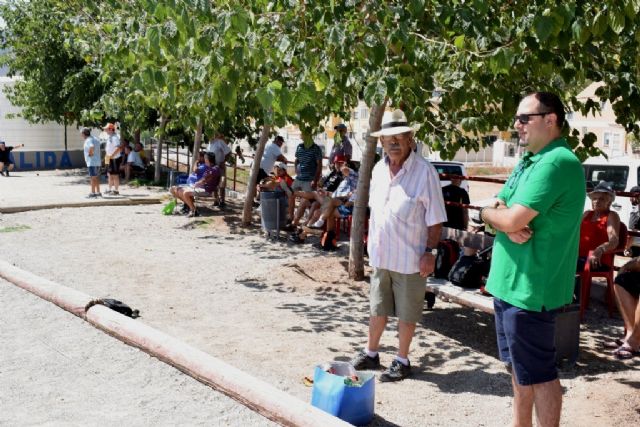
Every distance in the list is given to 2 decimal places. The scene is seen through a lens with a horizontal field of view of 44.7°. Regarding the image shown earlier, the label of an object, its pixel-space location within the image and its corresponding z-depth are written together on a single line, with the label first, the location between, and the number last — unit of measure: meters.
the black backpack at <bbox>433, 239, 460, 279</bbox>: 7.04
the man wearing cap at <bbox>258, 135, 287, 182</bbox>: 15.42
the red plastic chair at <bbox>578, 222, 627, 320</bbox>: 6.99
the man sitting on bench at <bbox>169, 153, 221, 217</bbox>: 13.98
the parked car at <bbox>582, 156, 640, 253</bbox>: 12.50
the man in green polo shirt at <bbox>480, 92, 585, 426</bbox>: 3.55
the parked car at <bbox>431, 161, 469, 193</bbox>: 16.03
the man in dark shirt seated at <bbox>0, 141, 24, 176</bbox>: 24.95
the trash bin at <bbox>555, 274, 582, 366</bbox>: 5.40
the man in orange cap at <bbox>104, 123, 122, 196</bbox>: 17.00
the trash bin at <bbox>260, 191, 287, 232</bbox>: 11.49
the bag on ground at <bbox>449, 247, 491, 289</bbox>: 6.54
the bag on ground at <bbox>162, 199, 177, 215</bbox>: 14.34
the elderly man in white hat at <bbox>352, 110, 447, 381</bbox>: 5.14
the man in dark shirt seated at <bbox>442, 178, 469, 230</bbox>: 8.95
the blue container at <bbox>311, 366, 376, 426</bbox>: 4.35
